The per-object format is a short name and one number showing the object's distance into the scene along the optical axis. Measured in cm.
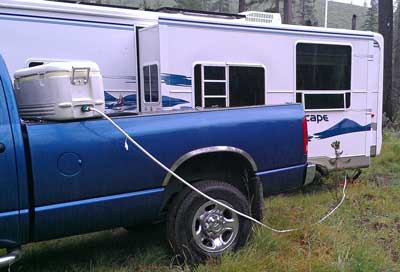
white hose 412
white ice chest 399
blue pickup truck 380
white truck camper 636
